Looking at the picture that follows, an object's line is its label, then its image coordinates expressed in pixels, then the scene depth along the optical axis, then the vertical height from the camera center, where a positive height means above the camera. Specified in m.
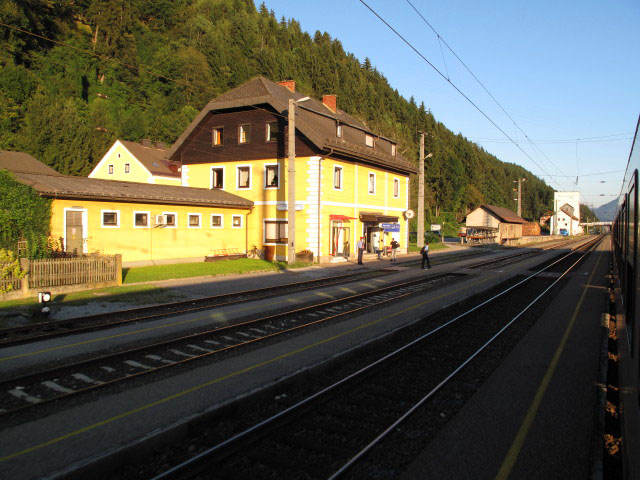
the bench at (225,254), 26.64 -1.14
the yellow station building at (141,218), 19.80 +0.98
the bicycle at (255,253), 29.92 -1.11
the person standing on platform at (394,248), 30.17 -0.81
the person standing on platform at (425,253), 25.14 -1.00
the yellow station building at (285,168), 28.58 +4.82
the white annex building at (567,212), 131.12 +7.08
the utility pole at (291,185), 25.06 +2.92
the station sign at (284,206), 28.88 +1.97
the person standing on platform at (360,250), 27.61 -0.87
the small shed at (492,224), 60.62 +1.99
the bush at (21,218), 15.20 +0.70
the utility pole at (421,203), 40.31 +3.06
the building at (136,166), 50.53 +8.49
